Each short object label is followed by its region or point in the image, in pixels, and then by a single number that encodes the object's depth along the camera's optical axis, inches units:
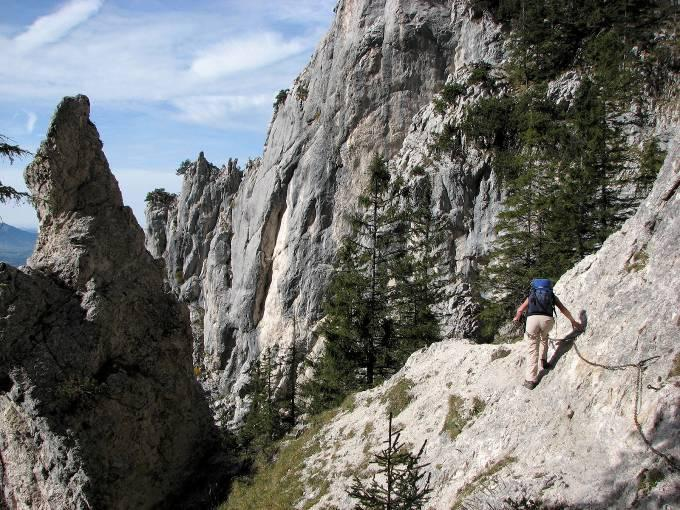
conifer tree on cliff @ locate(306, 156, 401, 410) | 919.0
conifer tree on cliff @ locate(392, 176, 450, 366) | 968.3
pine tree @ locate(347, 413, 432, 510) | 247.3
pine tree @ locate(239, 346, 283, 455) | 676.1
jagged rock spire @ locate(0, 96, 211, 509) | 517.3
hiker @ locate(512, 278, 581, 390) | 366.9
